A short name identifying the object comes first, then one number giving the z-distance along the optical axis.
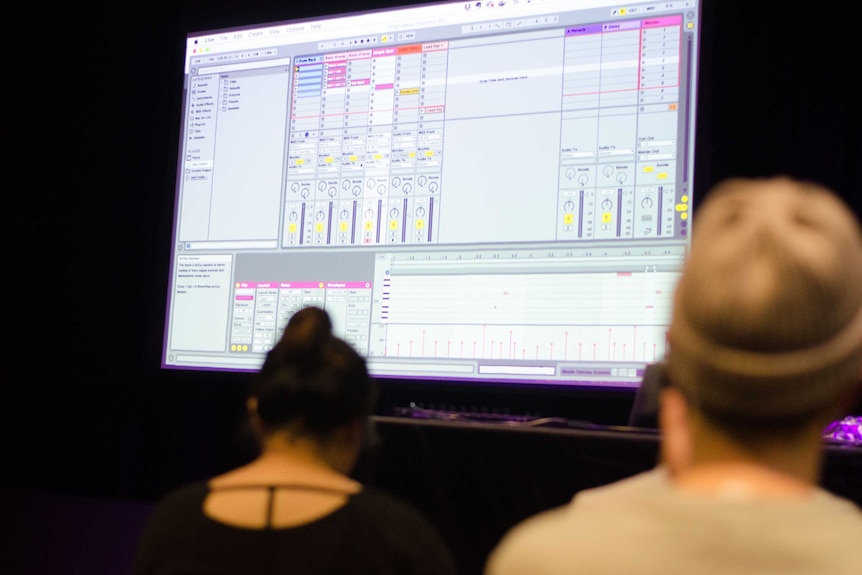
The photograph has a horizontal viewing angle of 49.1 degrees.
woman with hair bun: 1.10
